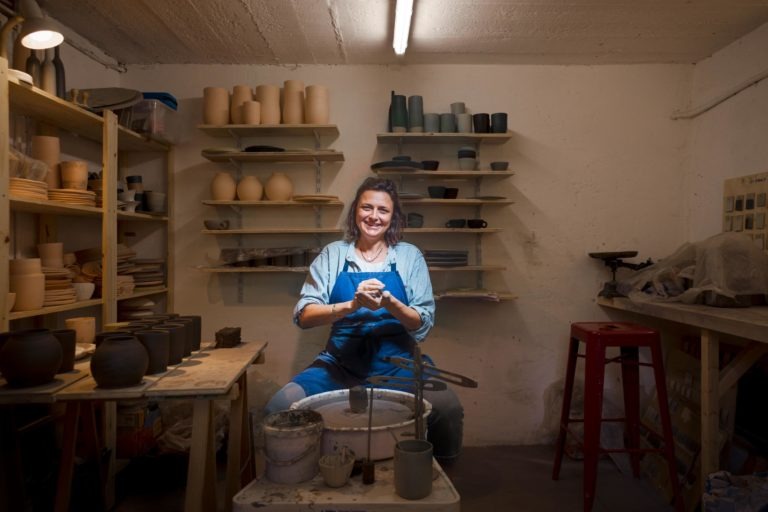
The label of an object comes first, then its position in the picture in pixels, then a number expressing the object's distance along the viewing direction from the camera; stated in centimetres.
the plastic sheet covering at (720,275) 250
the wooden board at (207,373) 171
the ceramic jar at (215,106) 332
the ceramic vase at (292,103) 332
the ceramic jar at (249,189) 330
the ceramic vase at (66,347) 187
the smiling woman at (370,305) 235
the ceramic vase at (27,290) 226
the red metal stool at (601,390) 252
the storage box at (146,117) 317
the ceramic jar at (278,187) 331
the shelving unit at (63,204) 205
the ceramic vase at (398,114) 329
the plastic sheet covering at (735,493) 202
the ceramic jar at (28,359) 168
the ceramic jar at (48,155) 257
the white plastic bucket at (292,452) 144
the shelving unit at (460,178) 325
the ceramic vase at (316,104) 329
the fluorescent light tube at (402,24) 256
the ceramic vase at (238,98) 333
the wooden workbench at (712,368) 230
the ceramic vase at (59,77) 253
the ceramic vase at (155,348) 191
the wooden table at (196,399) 168
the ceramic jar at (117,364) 170
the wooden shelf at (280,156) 324
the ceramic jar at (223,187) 330
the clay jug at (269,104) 333
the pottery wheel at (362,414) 167
